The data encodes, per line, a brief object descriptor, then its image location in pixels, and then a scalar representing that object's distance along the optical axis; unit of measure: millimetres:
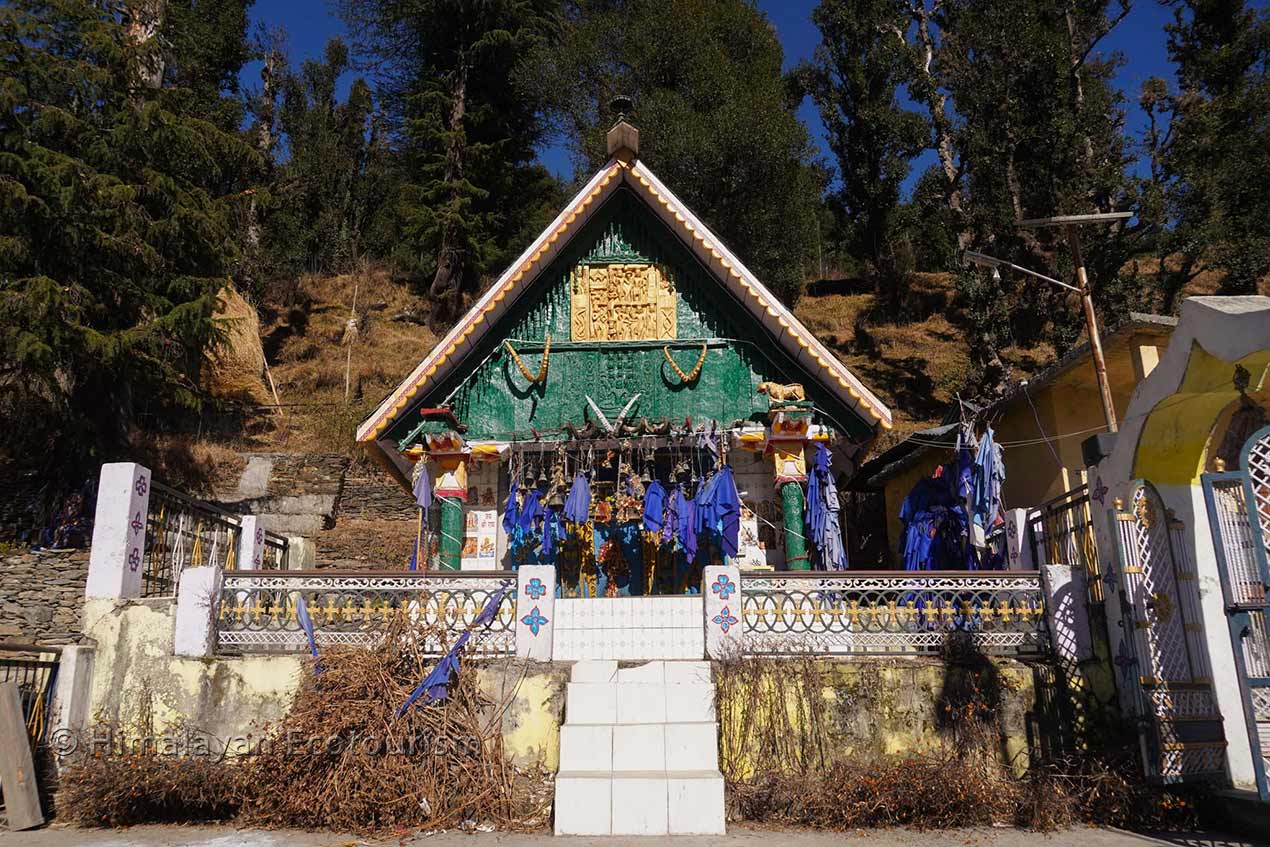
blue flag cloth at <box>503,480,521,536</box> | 12289
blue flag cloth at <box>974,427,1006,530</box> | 11320
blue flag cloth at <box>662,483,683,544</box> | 11773
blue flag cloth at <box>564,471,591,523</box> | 11781
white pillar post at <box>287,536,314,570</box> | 15250
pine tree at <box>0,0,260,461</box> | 18156
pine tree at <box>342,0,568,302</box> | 37156
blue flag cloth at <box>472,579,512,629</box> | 9117
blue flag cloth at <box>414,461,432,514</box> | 12438
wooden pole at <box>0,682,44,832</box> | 8016
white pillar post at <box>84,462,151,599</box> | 9203
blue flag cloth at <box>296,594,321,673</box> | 9031
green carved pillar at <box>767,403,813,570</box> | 11852
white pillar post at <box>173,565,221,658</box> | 9031
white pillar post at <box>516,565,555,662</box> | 9055
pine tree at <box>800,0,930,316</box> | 38406
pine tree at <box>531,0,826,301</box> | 29922
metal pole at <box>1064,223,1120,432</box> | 12219
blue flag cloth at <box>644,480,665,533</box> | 11812
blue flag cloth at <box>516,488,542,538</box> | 12164
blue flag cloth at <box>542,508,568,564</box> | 12133
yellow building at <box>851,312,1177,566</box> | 13508
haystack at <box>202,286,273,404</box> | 31062
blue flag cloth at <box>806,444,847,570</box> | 11945
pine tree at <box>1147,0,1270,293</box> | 25734
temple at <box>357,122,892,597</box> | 12266
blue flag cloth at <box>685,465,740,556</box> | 11539
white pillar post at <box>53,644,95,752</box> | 8586
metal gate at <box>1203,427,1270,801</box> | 6832
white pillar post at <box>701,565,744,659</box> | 9141
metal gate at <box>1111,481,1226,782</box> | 7656
